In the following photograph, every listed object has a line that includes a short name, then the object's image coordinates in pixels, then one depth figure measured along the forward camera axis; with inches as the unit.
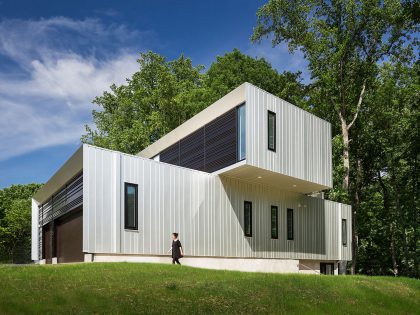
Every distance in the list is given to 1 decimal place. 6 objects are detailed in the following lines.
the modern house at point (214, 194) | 745.6
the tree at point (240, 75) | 1688.0
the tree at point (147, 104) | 1750.7
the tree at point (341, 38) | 1328.7
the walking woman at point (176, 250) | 760.3
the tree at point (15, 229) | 2011.6
